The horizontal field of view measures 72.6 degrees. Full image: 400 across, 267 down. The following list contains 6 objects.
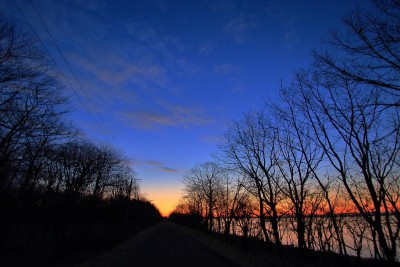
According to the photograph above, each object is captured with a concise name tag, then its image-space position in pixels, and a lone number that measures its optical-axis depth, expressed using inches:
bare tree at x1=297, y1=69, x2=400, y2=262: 417.4
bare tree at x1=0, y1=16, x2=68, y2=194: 393.2
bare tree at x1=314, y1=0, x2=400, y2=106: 249.9
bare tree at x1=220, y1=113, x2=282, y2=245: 807.0
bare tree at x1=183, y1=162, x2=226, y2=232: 1841.8
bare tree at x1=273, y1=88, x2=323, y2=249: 671.8
